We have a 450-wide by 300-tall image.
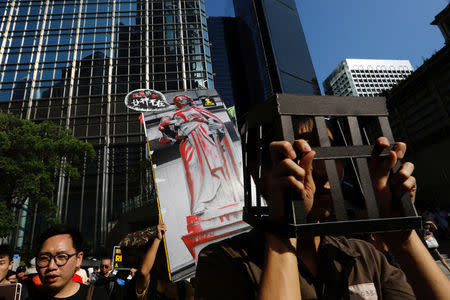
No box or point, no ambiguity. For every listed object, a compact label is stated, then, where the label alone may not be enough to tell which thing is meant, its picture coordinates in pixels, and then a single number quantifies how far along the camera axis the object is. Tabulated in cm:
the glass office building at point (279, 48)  5541
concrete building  7594
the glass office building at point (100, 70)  2377
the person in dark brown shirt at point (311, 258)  81
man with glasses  206
